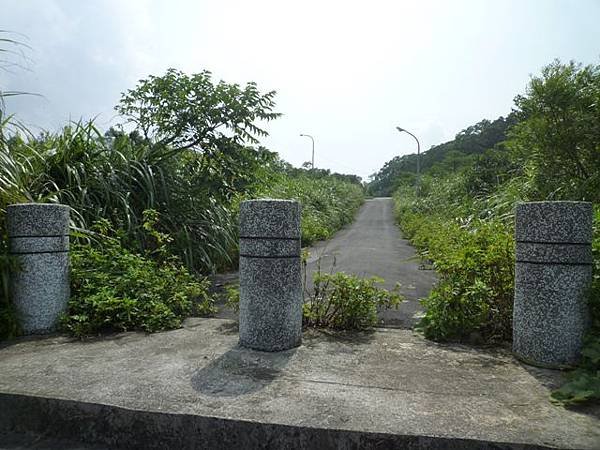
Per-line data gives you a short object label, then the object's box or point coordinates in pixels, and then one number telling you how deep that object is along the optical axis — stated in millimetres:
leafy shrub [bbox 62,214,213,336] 3424
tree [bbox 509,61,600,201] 5242
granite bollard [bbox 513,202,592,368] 2559
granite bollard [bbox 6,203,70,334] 3320
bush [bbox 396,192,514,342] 3162
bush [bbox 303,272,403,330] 3420
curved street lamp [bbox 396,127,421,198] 23675
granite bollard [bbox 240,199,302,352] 2906
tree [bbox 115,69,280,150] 5738
